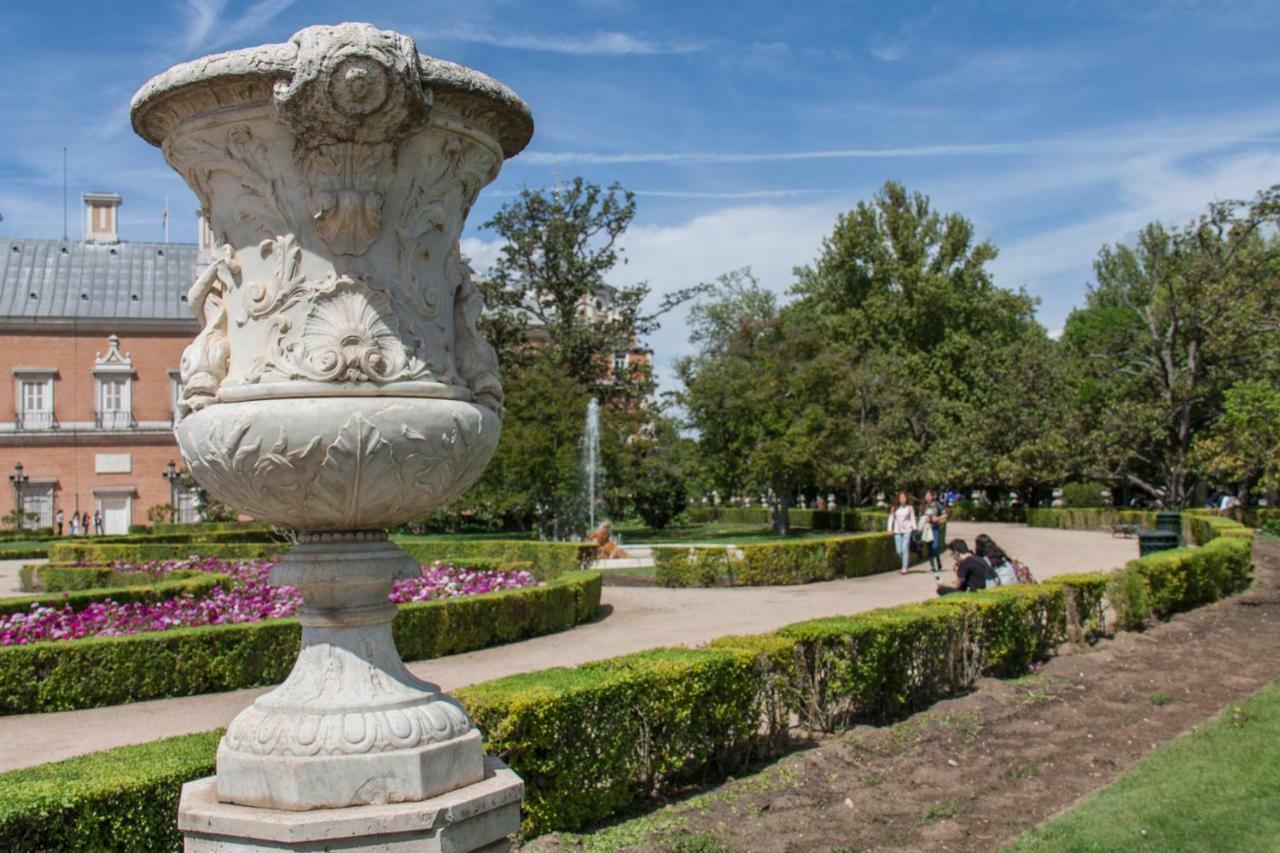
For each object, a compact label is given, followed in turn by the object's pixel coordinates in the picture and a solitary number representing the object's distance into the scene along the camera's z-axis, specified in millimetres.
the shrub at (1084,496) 42469
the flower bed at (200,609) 11281
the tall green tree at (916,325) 40500
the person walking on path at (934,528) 20406
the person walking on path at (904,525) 20234
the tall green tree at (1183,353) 32188
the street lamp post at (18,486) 40906
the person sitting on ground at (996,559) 11812
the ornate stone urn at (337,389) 3141
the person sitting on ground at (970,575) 11281
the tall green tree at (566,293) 35594
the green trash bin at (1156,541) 17859
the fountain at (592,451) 29094
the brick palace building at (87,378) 44438
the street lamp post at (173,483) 42281
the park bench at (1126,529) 29822
